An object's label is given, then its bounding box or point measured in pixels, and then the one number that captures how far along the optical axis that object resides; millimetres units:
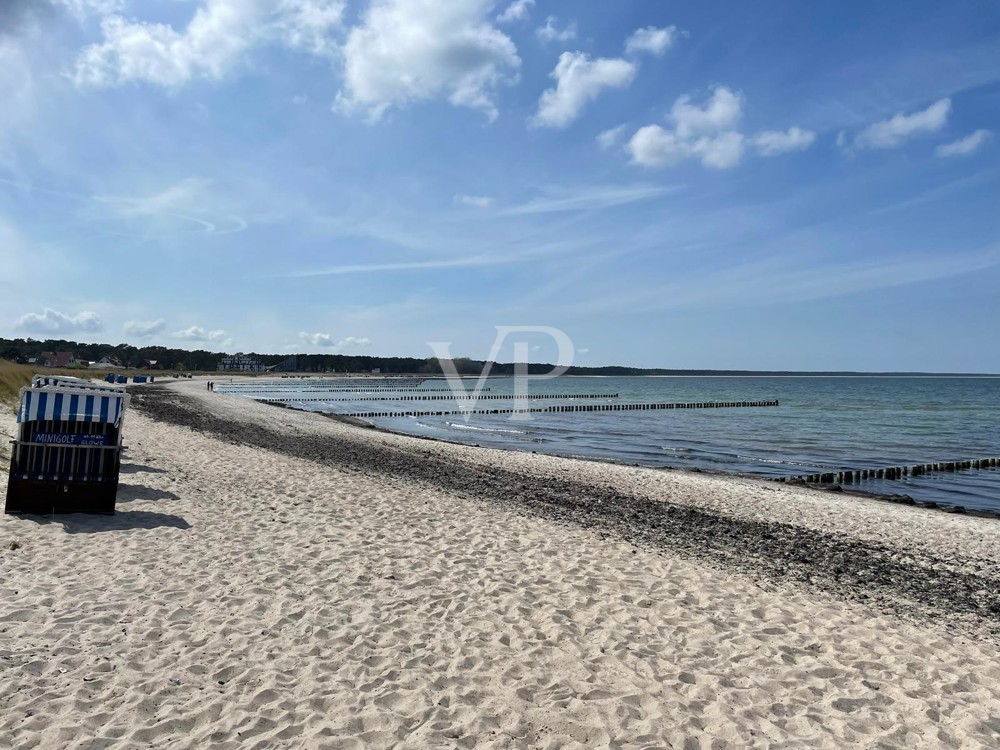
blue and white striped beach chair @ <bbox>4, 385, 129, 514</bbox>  8281
